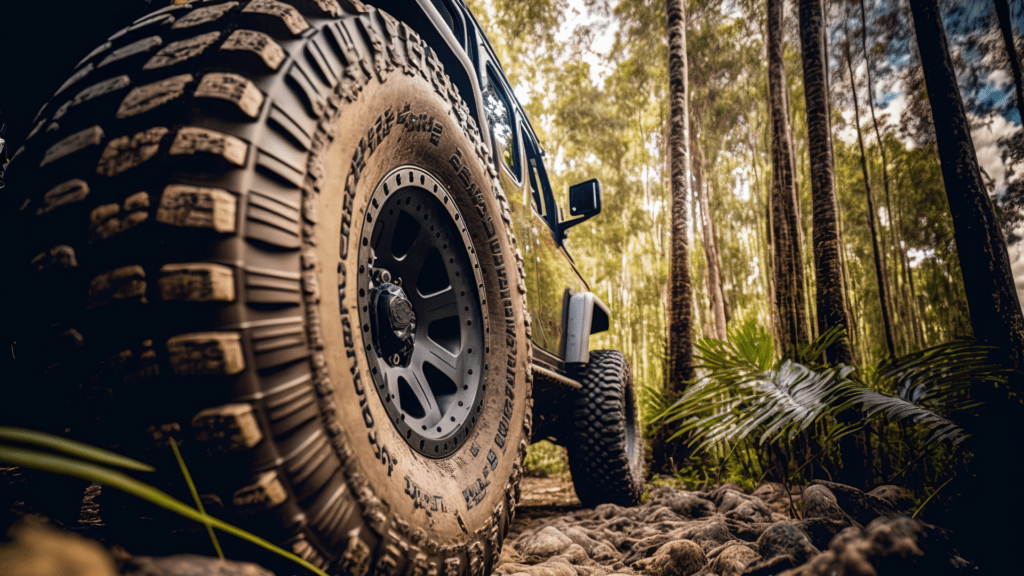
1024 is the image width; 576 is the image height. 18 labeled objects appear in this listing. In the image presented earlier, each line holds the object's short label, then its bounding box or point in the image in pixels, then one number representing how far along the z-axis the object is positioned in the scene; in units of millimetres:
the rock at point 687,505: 2555
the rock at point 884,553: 480
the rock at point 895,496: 1726
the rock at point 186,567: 428
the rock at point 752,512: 2215
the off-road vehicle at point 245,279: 708
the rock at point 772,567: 959
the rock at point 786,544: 1115
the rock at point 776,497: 2641
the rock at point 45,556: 306
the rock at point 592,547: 1893
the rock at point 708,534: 1716
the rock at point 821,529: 1268
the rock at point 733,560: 1347
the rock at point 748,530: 1868
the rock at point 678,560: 1473
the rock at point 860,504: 1493
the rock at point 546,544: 1893
